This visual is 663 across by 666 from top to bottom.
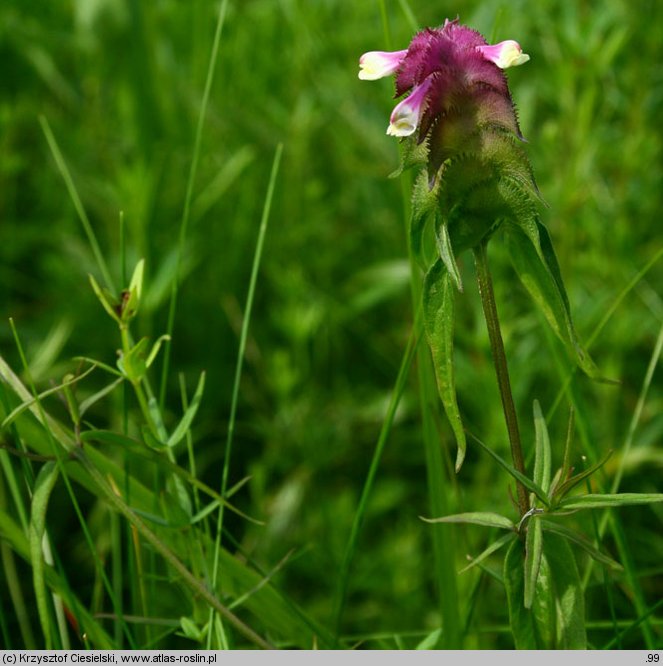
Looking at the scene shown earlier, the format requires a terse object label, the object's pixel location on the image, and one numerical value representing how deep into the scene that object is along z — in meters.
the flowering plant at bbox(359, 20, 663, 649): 0.43
